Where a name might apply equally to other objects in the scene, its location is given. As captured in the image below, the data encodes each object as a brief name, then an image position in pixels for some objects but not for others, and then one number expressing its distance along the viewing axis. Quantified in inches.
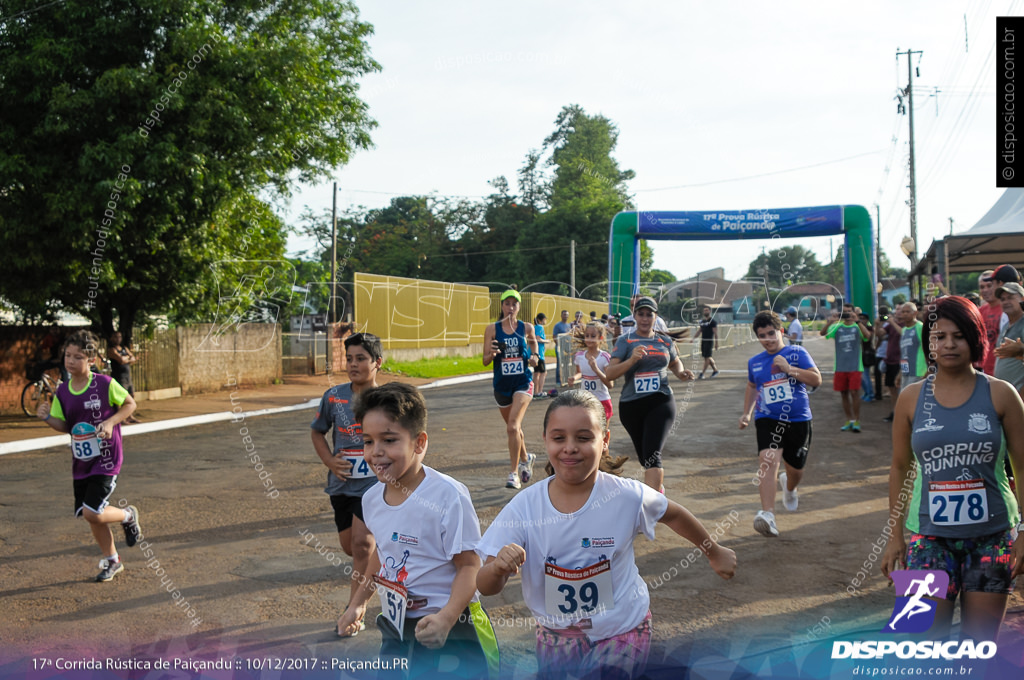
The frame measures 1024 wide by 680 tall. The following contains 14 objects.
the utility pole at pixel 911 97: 1313.1
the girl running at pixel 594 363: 331.6
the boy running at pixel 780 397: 257.4
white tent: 526.6
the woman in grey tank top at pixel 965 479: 128.1
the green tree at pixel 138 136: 488.1
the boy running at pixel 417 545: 108.2
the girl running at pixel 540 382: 708.4
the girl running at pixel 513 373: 328.2
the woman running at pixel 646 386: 267.3
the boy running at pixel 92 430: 216.2
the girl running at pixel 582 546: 103.3
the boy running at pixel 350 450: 172.9
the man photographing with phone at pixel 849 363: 473.1
